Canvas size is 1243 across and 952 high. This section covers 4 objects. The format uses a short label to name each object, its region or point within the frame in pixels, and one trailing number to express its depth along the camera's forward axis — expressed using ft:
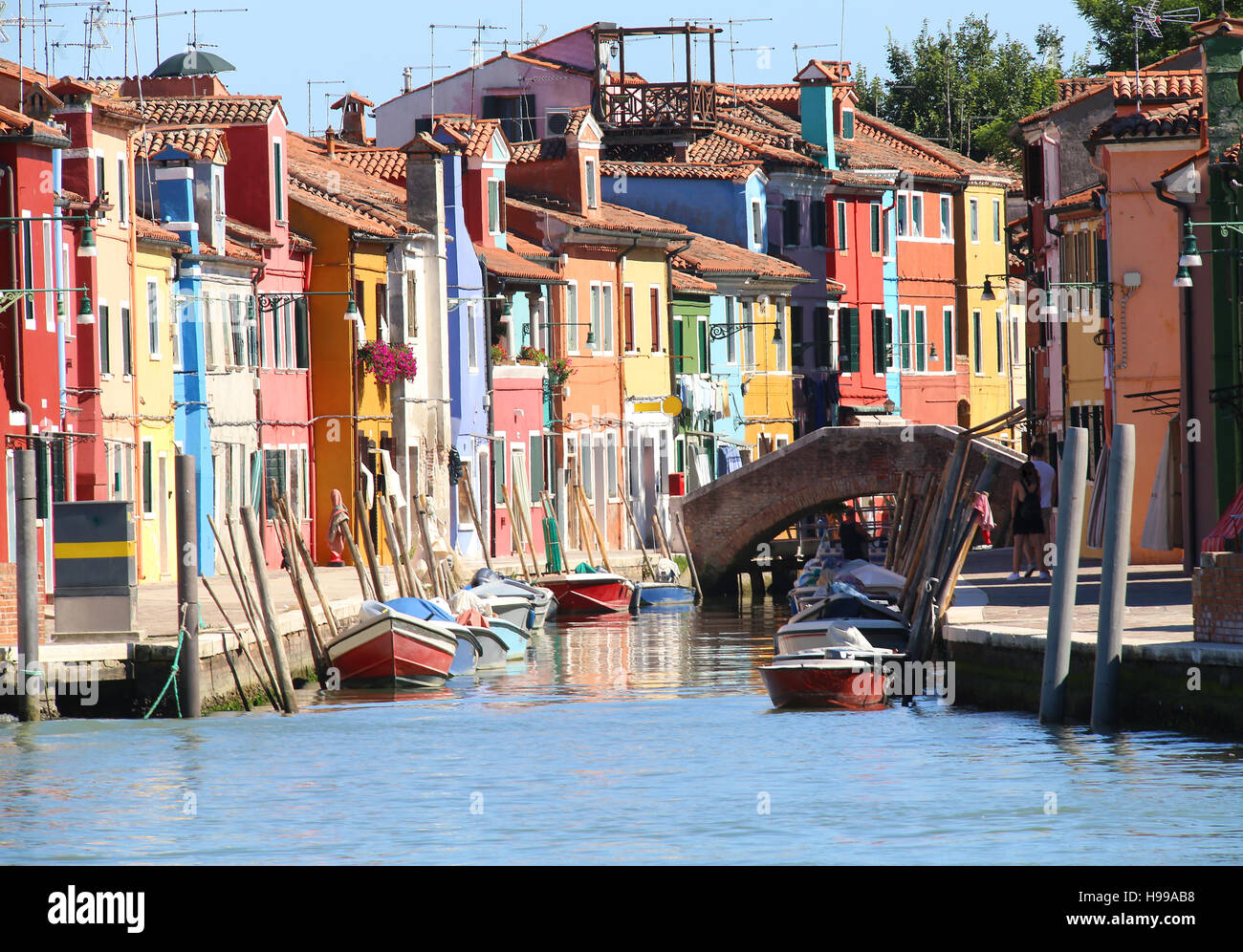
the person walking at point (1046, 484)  122.48
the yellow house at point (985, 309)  232.12
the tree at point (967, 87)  250.57
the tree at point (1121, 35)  176.45
